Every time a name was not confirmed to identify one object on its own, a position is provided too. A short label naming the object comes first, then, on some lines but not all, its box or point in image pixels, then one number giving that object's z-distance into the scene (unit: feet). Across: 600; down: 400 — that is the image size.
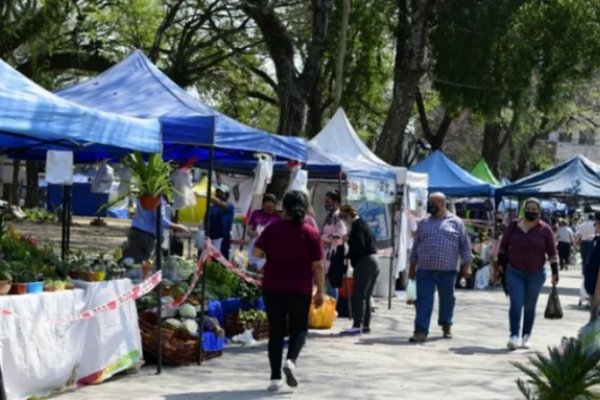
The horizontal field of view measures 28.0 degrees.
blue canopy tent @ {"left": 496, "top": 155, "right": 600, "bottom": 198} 87.97
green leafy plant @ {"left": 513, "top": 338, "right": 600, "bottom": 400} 25.00
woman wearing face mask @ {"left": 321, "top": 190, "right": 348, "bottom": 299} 50.03
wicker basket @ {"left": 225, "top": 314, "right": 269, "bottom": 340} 44.65
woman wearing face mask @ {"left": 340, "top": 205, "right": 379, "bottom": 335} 48.19
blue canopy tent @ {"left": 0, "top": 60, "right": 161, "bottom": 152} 29.76
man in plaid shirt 46.80
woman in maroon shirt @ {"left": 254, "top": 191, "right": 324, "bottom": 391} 33.37
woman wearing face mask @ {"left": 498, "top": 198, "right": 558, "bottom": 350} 45.62
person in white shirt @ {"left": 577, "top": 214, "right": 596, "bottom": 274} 93.03
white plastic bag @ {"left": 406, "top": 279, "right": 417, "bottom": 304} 60.03
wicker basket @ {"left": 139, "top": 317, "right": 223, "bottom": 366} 38.24
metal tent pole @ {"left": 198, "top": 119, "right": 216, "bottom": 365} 39.58
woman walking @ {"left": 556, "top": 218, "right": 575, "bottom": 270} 114.73
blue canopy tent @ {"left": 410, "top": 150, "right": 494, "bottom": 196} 93.66
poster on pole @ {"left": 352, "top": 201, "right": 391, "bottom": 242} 67.51
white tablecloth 29.60
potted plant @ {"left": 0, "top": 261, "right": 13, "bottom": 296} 29.76
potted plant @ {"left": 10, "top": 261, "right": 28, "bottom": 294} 30.68
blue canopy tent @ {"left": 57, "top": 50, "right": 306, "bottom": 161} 39.11
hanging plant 38.06
